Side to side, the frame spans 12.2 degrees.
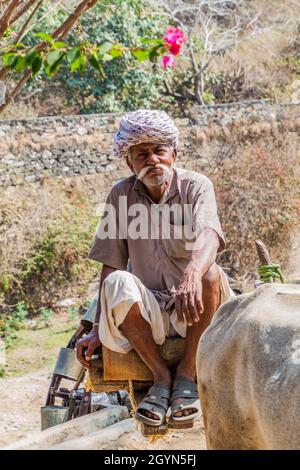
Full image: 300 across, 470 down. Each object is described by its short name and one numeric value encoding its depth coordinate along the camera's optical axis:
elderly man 6.80
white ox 4.96
